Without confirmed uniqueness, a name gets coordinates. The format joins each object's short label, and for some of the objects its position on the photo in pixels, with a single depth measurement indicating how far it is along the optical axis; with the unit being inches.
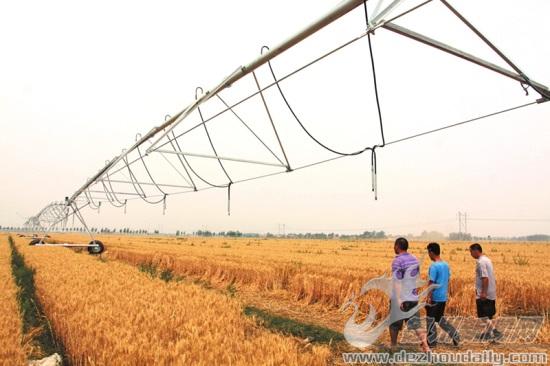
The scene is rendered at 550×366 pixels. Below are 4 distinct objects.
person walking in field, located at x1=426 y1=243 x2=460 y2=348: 261.4
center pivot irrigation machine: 147.1
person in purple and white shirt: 238.2
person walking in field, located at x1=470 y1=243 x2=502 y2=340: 278.8
